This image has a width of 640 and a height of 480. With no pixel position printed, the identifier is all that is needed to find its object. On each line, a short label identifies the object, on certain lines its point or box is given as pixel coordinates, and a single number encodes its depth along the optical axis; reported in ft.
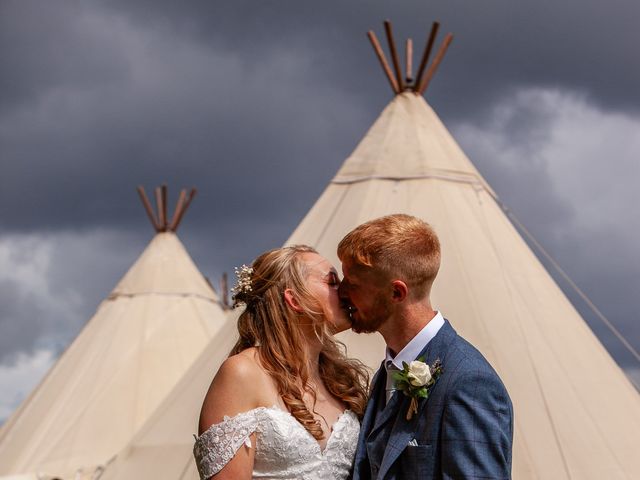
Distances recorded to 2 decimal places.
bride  9.72
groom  8.45
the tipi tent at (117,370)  34.24
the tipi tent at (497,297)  19.79
